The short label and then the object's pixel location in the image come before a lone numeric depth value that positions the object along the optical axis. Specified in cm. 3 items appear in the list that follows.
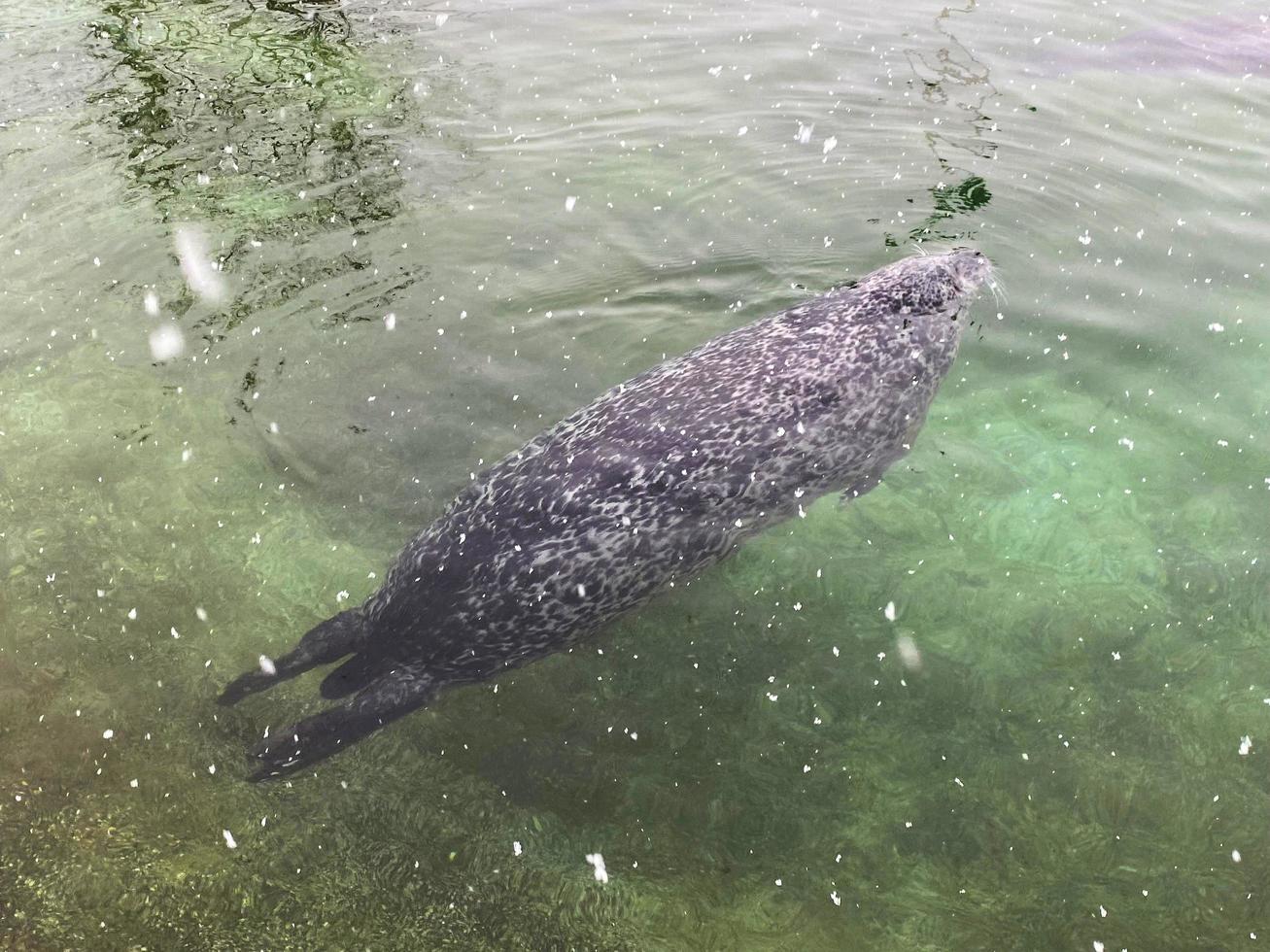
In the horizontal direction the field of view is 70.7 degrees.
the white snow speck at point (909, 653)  408
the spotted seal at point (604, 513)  371
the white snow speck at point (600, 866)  335
